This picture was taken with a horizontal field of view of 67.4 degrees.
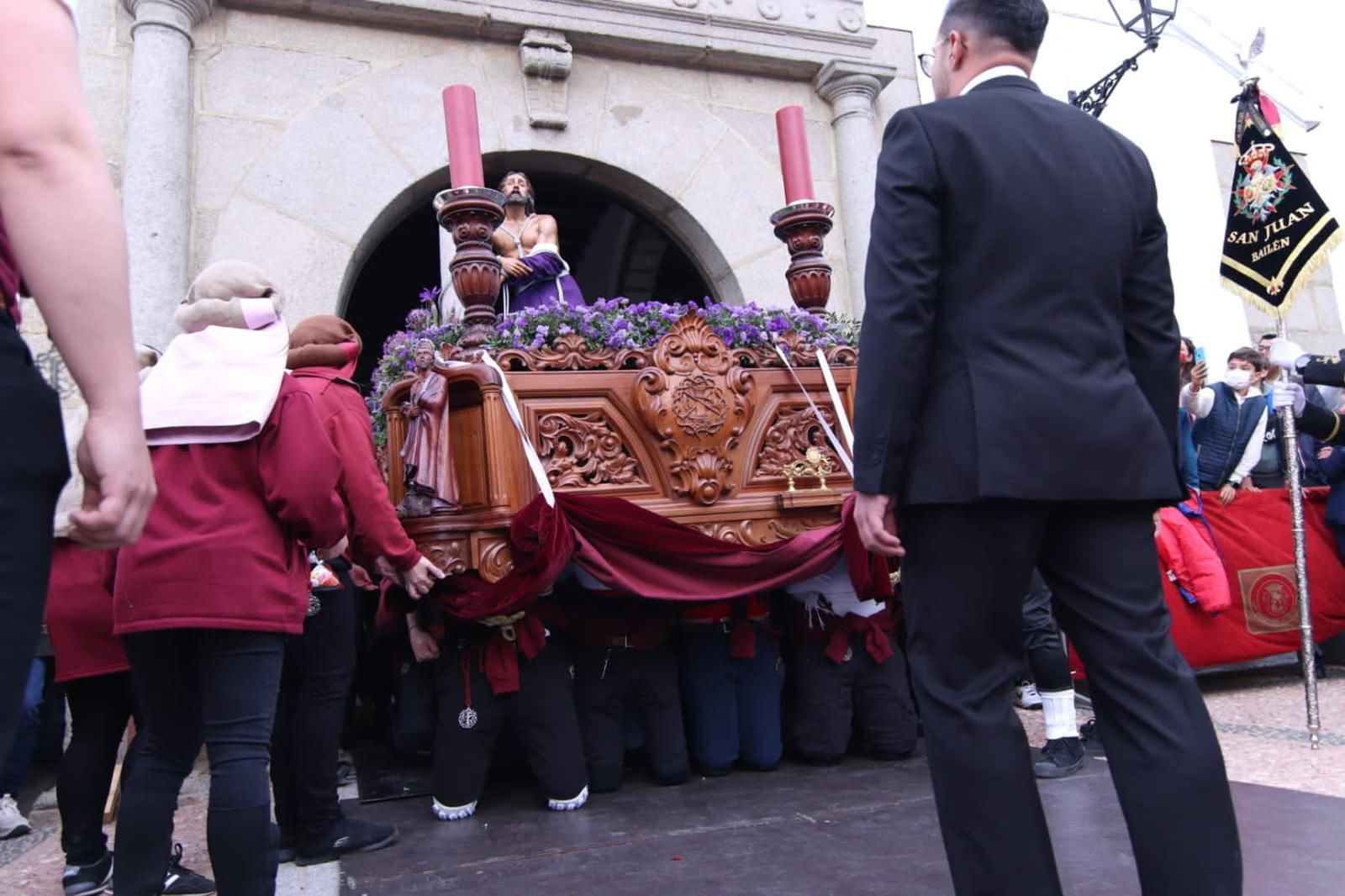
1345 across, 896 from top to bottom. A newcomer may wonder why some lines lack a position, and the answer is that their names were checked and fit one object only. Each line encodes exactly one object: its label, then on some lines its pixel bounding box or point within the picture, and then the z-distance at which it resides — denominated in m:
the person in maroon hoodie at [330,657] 2.97
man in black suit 1.68
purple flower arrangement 3.82
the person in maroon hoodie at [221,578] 2.19
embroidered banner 4.67
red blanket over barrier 5.39
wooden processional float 3.55
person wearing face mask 6.17
